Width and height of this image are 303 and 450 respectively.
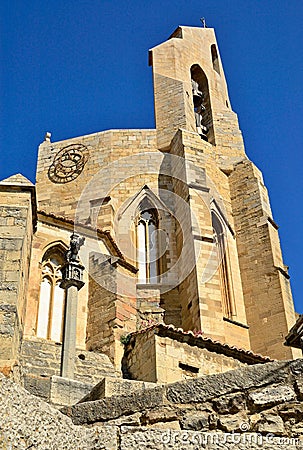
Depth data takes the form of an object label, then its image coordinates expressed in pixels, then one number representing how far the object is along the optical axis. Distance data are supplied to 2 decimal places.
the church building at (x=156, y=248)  9.67
